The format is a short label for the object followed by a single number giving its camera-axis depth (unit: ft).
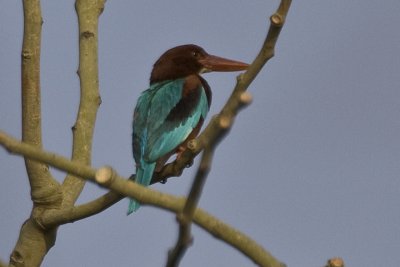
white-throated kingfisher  34.76
